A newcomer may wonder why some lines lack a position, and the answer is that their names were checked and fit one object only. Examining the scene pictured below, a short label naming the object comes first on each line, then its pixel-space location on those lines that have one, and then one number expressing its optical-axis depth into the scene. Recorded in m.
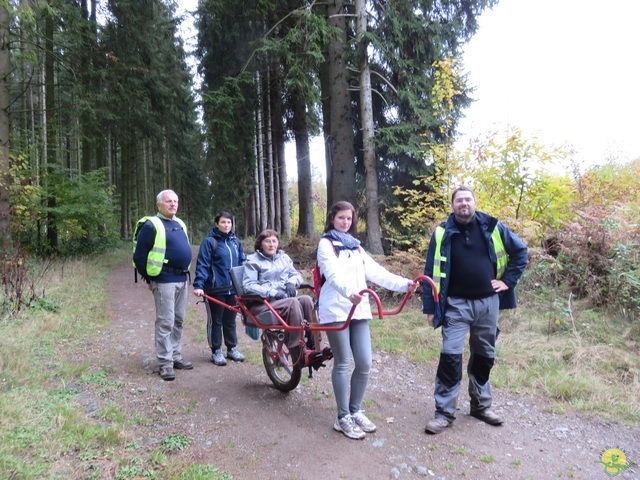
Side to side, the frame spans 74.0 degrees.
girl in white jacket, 3.38
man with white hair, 4.68
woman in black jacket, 5.07
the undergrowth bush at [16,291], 6.63
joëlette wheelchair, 3.78
